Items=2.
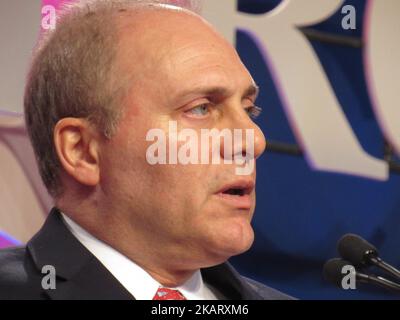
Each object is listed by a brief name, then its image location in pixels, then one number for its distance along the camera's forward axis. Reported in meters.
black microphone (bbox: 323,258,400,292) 2.75
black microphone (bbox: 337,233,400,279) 2.77
